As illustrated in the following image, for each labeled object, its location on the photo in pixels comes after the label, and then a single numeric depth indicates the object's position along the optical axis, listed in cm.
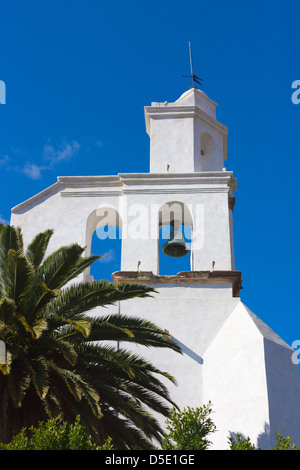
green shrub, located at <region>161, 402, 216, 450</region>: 1053
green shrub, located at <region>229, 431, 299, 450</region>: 994
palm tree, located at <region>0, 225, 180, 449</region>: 1248
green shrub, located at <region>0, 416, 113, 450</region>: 1008
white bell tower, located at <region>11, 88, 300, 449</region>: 1510
